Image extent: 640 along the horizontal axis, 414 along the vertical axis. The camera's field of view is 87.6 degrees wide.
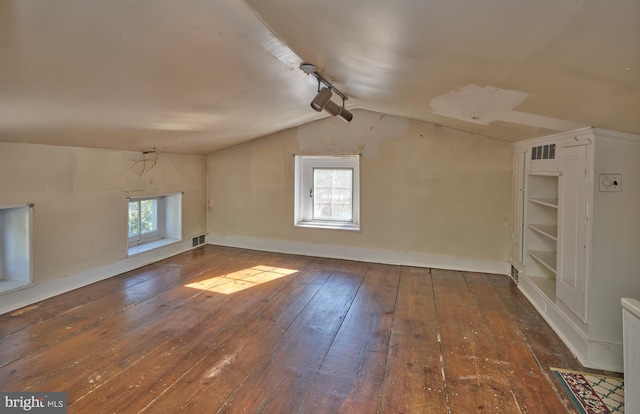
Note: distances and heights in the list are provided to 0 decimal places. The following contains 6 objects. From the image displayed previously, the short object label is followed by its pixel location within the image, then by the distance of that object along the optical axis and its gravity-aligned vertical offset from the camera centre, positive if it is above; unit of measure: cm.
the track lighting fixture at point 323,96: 219 +74
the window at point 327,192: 445 +13
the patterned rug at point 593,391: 166 -100
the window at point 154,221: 409 -29
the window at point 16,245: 276 -39
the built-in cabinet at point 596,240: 195 -22
